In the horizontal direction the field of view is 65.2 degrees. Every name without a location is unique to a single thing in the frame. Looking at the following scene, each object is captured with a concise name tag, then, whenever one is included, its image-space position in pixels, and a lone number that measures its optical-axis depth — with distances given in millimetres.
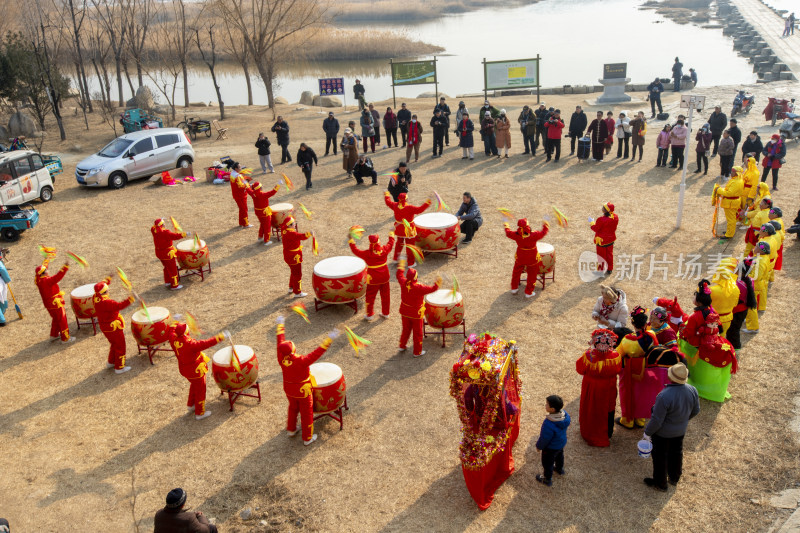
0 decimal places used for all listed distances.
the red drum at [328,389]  7535
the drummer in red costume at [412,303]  8648
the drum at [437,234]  12086
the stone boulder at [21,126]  25922
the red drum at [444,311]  9258
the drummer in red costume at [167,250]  11047
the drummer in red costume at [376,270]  9641
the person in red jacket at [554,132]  17828
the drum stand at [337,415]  7727
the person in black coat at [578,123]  18328
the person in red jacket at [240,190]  13992
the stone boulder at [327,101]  32688
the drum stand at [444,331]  9496
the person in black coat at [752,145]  15203
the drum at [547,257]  10797
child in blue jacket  6254
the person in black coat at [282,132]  19266
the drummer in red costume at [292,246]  10547
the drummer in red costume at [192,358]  7656
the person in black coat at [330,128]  19719
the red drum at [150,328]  9344
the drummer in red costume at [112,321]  8852
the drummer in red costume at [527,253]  10133
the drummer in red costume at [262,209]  13023
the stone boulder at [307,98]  34031
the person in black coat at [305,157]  16328
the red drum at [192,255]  11742
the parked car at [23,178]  16188
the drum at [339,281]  10273
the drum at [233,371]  8039
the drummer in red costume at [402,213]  11836
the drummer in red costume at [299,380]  7129
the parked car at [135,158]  18109
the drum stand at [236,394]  8204
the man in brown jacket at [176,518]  5379
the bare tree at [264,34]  28484
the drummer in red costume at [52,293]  9859
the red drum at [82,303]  10258
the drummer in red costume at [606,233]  10711
